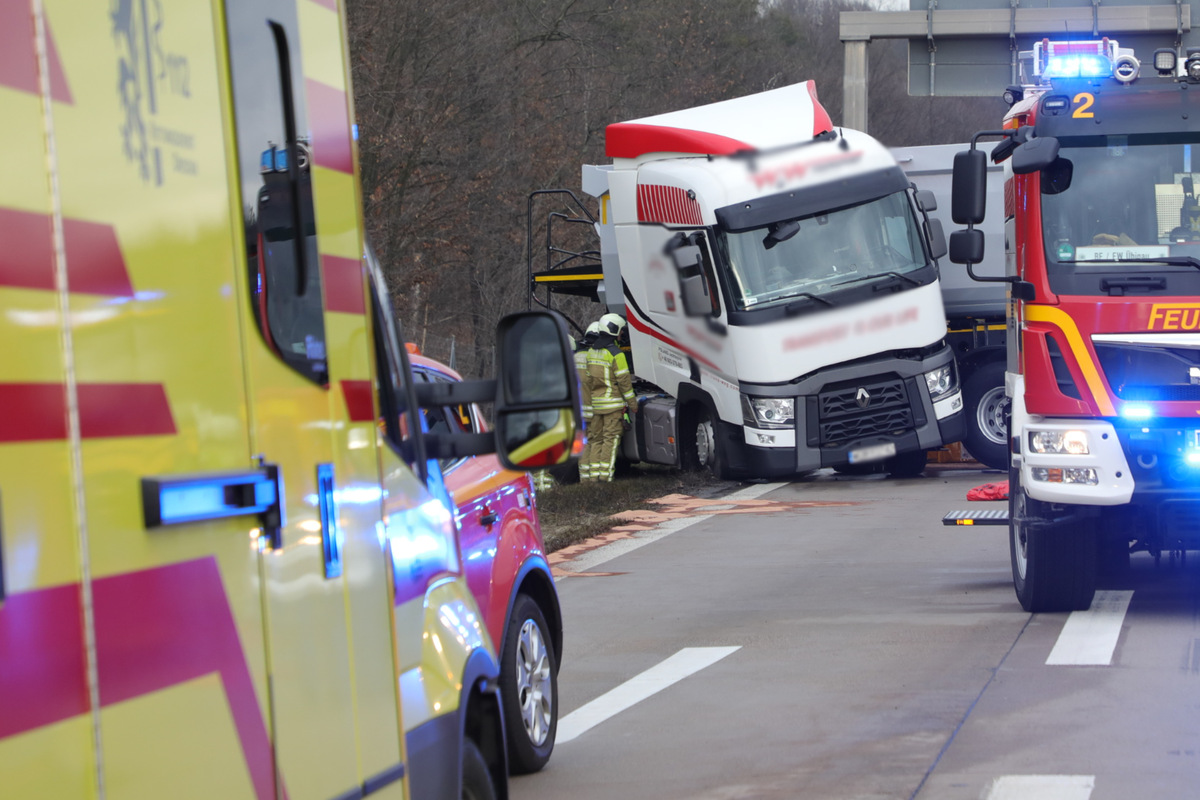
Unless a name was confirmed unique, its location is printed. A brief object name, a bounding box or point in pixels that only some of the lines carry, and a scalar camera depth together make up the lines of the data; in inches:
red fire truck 716.7
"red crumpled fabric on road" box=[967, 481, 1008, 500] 990.4
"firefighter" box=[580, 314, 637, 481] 1563.7
